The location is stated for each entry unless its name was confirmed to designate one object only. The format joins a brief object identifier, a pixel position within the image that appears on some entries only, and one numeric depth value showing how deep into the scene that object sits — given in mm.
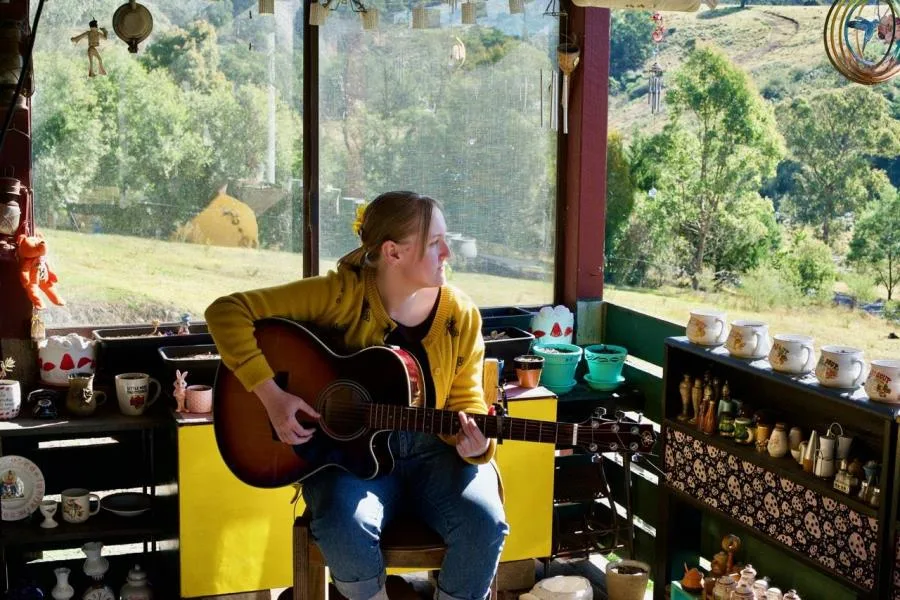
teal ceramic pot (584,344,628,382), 4062
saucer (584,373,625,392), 4090
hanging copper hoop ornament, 2609
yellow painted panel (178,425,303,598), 3410
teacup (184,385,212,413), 3492
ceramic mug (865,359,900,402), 2777
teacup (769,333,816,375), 3104
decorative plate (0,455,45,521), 3461
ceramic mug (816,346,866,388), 2939
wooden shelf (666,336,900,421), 2779
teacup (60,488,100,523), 3518
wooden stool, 2553
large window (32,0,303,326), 3674
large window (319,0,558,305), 4004
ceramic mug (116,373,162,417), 3514
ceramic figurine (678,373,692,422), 3559
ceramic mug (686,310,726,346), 3430
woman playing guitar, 2539
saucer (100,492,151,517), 3580
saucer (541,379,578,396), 4023
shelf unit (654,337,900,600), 2805
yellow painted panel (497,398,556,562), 3805
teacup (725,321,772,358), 3281
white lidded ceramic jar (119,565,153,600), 3582
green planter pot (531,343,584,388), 4027
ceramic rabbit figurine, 3500
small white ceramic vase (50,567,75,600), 3561
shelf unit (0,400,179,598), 3447
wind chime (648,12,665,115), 3844
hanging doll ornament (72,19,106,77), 3535
